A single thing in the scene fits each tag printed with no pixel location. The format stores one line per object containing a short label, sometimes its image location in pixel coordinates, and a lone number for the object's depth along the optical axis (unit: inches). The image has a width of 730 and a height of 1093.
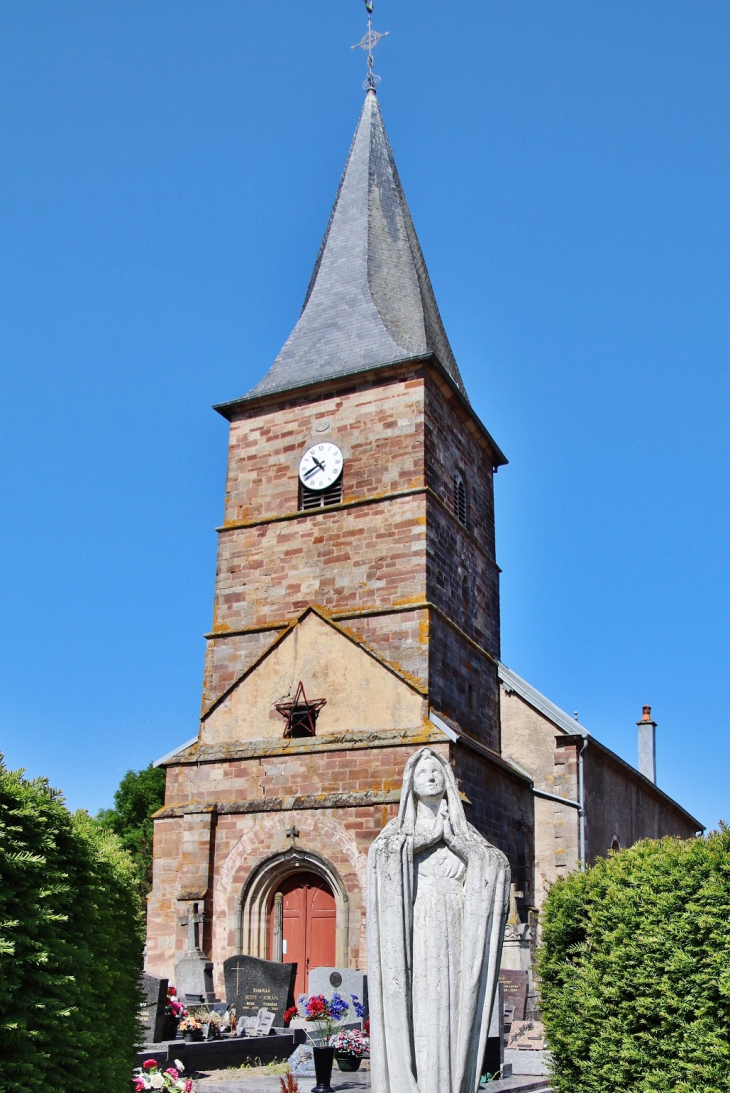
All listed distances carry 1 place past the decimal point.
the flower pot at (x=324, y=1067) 438.3
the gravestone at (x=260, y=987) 602.2
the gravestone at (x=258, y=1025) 573.3
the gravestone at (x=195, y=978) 656.4
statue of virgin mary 236.1
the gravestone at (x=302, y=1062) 497.4
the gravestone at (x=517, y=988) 653.9
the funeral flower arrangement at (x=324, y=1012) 512.1
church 735.1
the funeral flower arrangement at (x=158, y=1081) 374.6
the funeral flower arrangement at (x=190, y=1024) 537.0
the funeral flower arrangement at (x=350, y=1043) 488.7
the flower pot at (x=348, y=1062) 493.0
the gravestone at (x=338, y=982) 613.6
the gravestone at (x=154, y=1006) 526.6
